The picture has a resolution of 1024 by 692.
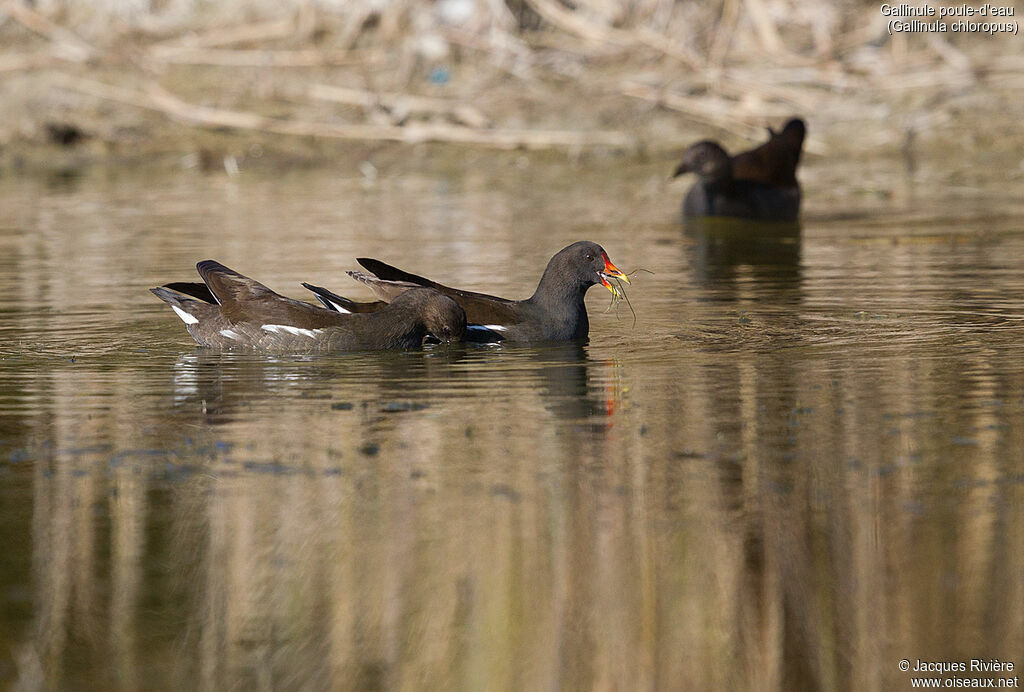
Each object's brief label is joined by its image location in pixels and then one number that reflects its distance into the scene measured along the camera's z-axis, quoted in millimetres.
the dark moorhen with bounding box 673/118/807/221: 33812
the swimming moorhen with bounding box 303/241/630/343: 19562
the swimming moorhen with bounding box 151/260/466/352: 18922
